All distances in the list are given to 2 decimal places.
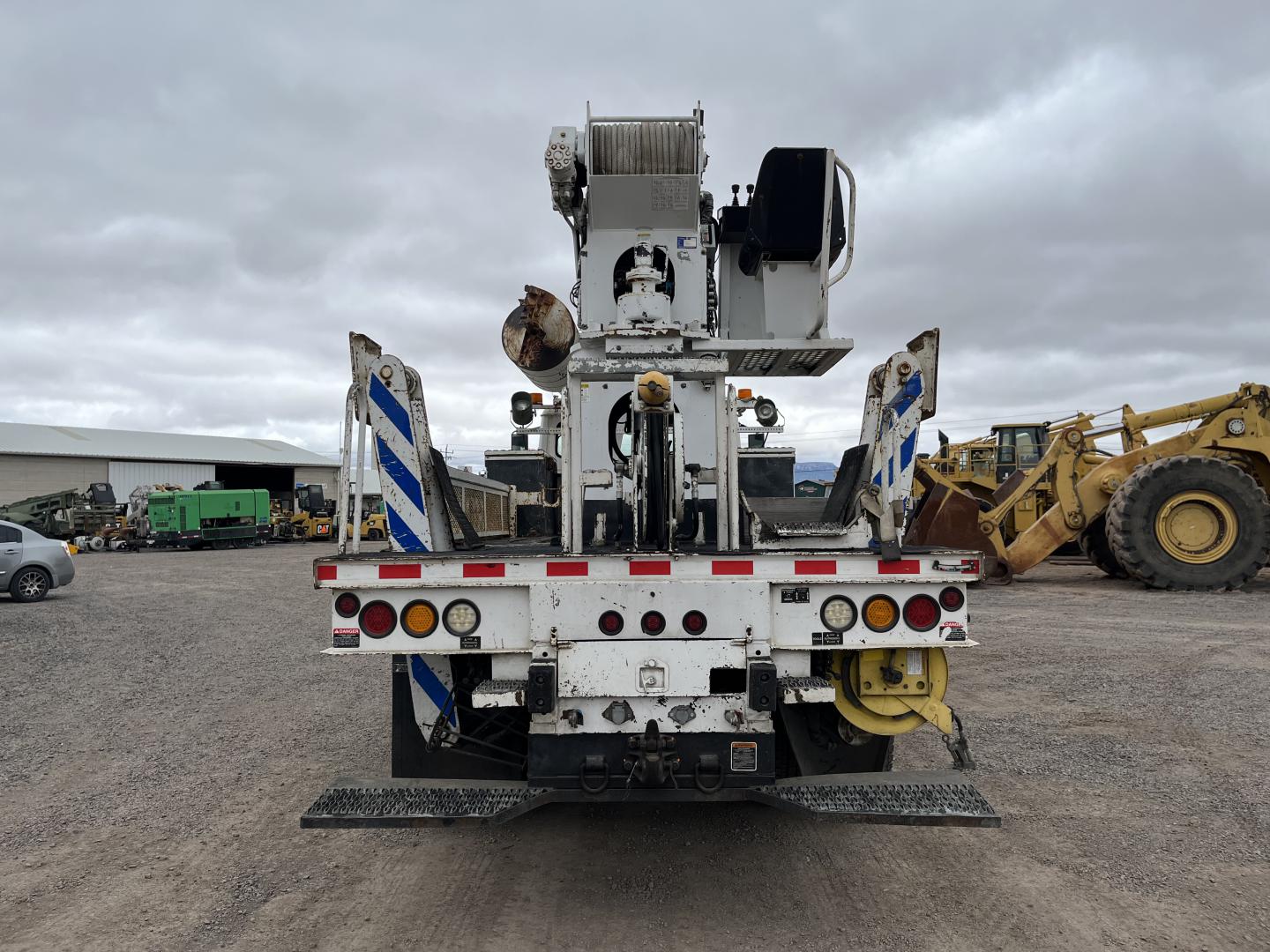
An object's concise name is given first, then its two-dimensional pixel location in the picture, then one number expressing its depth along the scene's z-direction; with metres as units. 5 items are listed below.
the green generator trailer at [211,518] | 27.97
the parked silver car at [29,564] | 13.91
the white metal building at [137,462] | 37.88
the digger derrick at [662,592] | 3.24
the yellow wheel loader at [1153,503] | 12.70
